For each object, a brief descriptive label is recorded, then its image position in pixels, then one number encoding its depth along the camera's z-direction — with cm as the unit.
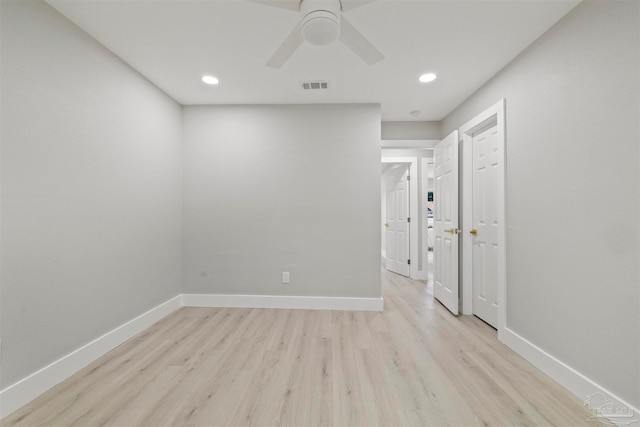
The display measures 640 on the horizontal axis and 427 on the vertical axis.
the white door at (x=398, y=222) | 485
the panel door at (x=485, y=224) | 253
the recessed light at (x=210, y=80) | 248
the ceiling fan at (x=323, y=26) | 133
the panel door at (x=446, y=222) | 295
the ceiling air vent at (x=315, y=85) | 258
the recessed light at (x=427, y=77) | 241
